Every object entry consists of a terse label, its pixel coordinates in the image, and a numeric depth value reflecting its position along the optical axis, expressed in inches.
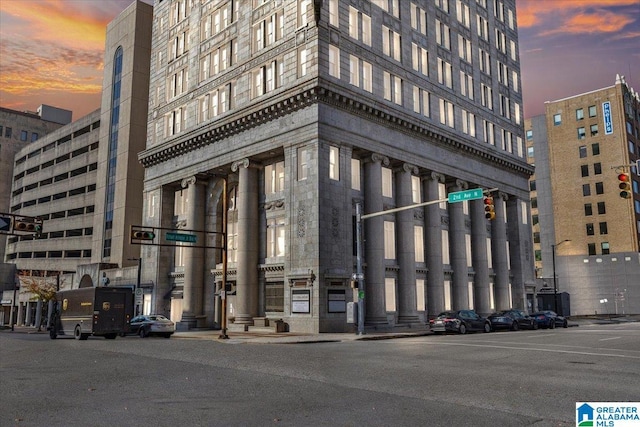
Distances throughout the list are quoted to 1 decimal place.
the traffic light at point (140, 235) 1268.5
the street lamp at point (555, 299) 2412.4
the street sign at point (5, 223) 994.7
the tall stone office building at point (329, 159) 1549.0
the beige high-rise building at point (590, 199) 3267.7
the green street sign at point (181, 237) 1337.4
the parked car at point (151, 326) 1386.6
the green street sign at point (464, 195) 1041.8
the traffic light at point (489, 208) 981.0
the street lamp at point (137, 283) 2090.7
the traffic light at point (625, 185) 845.8
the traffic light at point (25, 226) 1007.2
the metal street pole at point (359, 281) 1314.0
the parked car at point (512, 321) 1549.0
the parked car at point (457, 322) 1387.8
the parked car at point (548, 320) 1726.1
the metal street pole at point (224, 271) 1296.8
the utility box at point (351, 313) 1346.0
